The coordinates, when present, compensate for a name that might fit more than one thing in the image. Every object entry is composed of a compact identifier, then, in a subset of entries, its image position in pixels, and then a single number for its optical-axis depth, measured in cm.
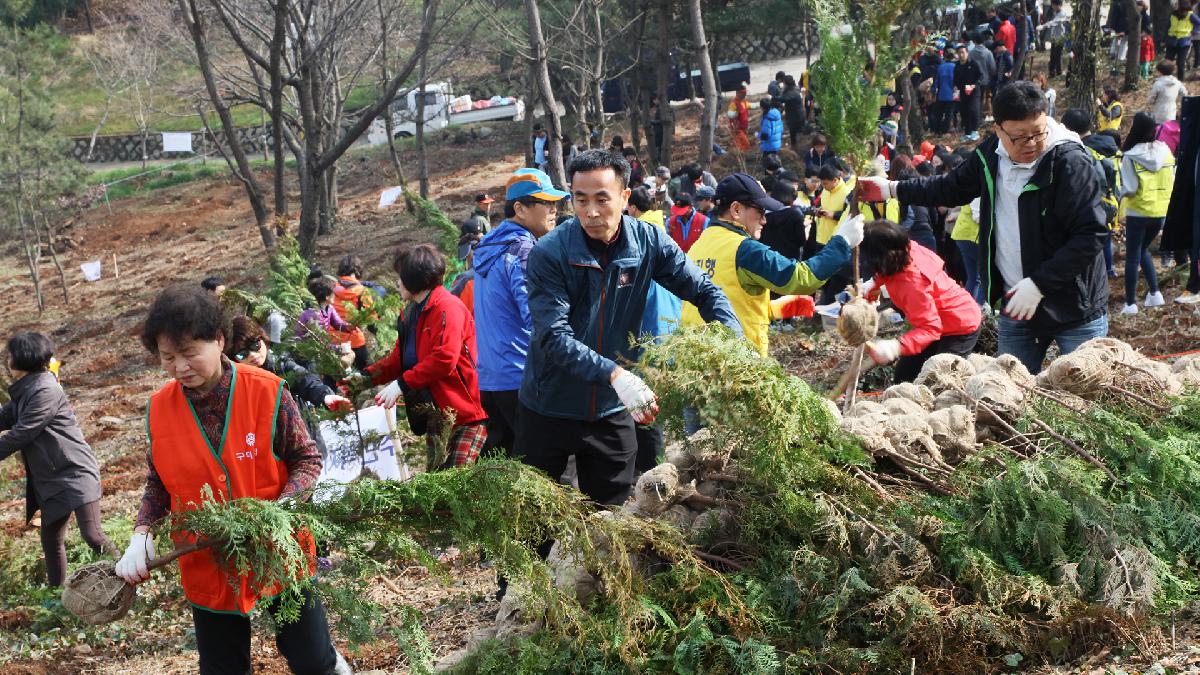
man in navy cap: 513
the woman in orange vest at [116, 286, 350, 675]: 360
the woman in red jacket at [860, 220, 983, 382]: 541
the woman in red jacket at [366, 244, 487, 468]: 564
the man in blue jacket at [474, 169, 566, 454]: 538
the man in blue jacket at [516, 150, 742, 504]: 407
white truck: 3195
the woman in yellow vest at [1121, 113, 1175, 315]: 907
